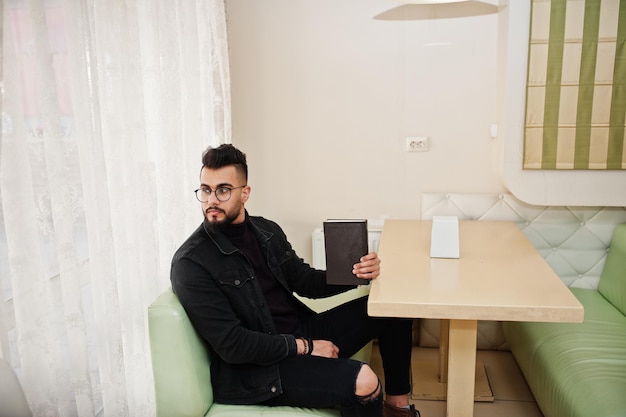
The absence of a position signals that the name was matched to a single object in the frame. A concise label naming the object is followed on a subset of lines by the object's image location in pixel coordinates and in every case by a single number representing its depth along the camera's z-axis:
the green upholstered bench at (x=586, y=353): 1.83
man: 1.71
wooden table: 1.67
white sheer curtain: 1.51
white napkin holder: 2.18
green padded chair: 1.66
